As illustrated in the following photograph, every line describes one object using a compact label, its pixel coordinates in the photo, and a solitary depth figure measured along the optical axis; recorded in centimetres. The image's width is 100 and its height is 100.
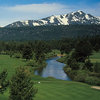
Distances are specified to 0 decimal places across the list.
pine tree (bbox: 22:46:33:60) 13362
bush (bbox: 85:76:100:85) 6694
